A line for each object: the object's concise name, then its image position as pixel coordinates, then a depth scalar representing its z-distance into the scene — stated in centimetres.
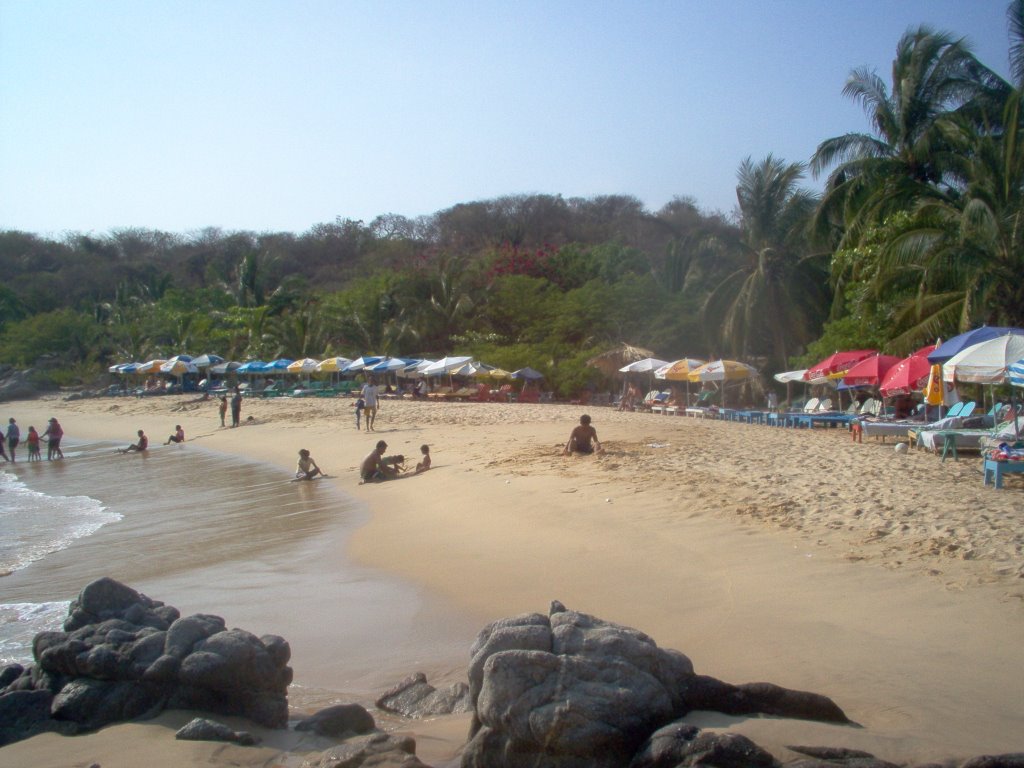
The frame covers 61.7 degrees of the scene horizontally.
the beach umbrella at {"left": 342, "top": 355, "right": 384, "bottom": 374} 3241
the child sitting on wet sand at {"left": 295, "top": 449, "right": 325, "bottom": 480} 1516
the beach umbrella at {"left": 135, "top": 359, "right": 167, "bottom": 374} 4041
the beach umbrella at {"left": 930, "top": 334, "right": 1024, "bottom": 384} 1078
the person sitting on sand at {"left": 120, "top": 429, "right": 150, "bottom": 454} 2206
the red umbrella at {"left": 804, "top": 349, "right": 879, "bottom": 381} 1871
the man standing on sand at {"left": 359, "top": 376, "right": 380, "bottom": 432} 2123
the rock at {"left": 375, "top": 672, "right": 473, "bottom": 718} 471
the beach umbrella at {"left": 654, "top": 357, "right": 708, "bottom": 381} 2290
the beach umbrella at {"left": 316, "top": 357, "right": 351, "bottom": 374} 3284
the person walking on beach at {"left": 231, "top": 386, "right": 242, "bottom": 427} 2678
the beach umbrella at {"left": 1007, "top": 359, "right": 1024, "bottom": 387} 962
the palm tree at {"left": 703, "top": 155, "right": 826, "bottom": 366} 2845
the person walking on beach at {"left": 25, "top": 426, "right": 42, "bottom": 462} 2191
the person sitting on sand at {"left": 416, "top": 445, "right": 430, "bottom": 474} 1412
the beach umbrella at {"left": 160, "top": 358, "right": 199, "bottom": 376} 3881
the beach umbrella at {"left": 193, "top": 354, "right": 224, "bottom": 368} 3994
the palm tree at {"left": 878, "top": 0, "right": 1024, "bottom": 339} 1655
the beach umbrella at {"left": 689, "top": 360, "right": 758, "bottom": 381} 2186
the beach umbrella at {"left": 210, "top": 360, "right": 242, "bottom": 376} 3981
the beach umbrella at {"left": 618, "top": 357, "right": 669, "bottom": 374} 2544
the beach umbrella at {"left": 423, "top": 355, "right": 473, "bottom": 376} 3020
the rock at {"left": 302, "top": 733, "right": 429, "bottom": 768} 384
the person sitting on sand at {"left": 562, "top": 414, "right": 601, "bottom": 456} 1334
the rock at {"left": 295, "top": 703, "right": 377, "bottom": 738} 445
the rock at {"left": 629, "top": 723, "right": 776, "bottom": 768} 333
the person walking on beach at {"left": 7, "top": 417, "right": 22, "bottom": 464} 2180
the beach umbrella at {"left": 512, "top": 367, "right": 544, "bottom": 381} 2991
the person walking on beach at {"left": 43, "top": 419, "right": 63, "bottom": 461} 2183
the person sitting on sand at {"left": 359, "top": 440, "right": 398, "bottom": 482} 1402
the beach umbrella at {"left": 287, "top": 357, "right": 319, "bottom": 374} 3484
